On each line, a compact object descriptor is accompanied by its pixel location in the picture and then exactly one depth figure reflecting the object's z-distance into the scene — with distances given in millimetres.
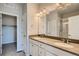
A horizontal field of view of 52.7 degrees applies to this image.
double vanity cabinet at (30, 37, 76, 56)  1348
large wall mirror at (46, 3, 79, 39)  1596
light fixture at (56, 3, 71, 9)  1734
